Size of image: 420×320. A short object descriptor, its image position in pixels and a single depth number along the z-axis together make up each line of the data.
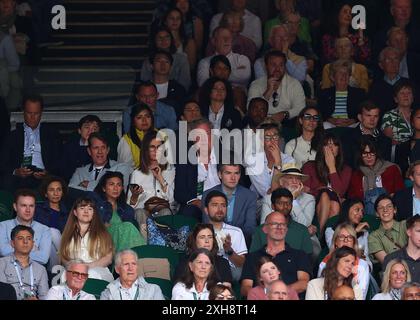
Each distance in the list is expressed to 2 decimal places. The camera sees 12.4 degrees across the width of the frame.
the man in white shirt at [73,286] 16.08
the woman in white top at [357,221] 17.28
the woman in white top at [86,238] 16.89
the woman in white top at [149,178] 18.12
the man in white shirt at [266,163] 18.44
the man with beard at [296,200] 17.80
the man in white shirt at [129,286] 16.06
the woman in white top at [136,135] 18.75
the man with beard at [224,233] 17.16
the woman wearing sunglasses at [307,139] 18.72
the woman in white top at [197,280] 16.12
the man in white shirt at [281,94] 19.81
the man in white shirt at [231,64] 20.45
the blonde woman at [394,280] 16.14
